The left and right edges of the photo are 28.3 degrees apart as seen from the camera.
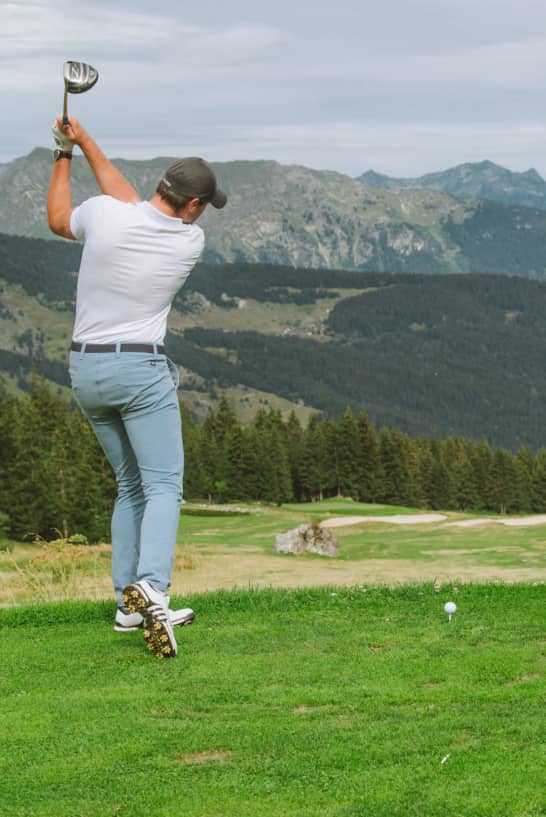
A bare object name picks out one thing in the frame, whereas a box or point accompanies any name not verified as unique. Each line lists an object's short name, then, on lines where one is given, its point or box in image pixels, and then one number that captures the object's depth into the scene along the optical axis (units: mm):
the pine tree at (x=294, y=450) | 137125
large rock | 38378
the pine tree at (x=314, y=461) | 134250
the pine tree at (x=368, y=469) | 132375
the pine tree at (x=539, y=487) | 145500
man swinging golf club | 8234
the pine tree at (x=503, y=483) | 142250
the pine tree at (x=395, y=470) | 132750
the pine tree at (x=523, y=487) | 142875
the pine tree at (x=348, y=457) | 132500
